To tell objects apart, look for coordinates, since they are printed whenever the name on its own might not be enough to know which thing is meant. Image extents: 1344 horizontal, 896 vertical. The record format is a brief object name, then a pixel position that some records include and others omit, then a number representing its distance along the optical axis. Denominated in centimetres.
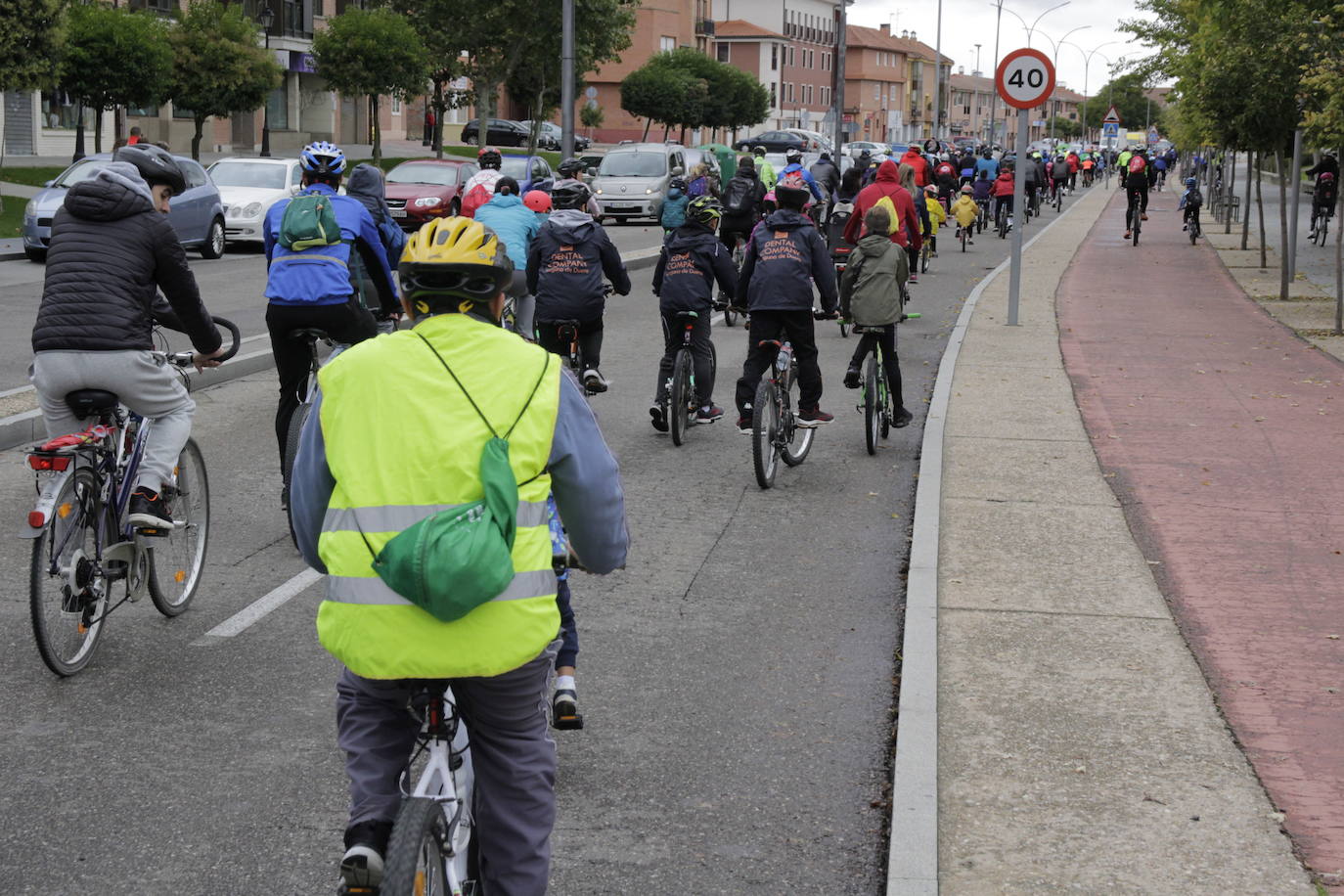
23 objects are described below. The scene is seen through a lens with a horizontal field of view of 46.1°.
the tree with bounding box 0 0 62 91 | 2691
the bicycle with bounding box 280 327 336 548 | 752
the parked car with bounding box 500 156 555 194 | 3347
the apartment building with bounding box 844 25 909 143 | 13962
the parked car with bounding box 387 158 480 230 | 2922
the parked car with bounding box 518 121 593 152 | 7275
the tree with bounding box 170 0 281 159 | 3941
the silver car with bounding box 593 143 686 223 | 3541
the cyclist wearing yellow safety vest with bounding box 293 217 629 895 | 295
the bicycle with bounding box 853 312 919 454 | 1034
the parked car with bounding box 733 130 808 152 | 6619
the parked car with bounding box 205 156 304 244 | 2542
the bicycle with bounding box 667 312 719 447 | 1046
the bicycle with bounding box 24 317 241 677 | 549
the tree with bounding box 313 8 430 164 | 4794
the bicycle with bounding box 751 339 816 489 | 923
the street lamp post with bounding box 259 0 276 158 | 4321
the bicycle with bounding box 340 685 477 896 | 281
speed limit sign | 1761
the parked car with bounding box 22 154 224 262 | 2164
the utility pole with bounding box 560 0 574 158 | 3086
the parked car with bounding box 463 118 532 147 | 7019
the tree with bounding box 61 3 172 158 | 3372
